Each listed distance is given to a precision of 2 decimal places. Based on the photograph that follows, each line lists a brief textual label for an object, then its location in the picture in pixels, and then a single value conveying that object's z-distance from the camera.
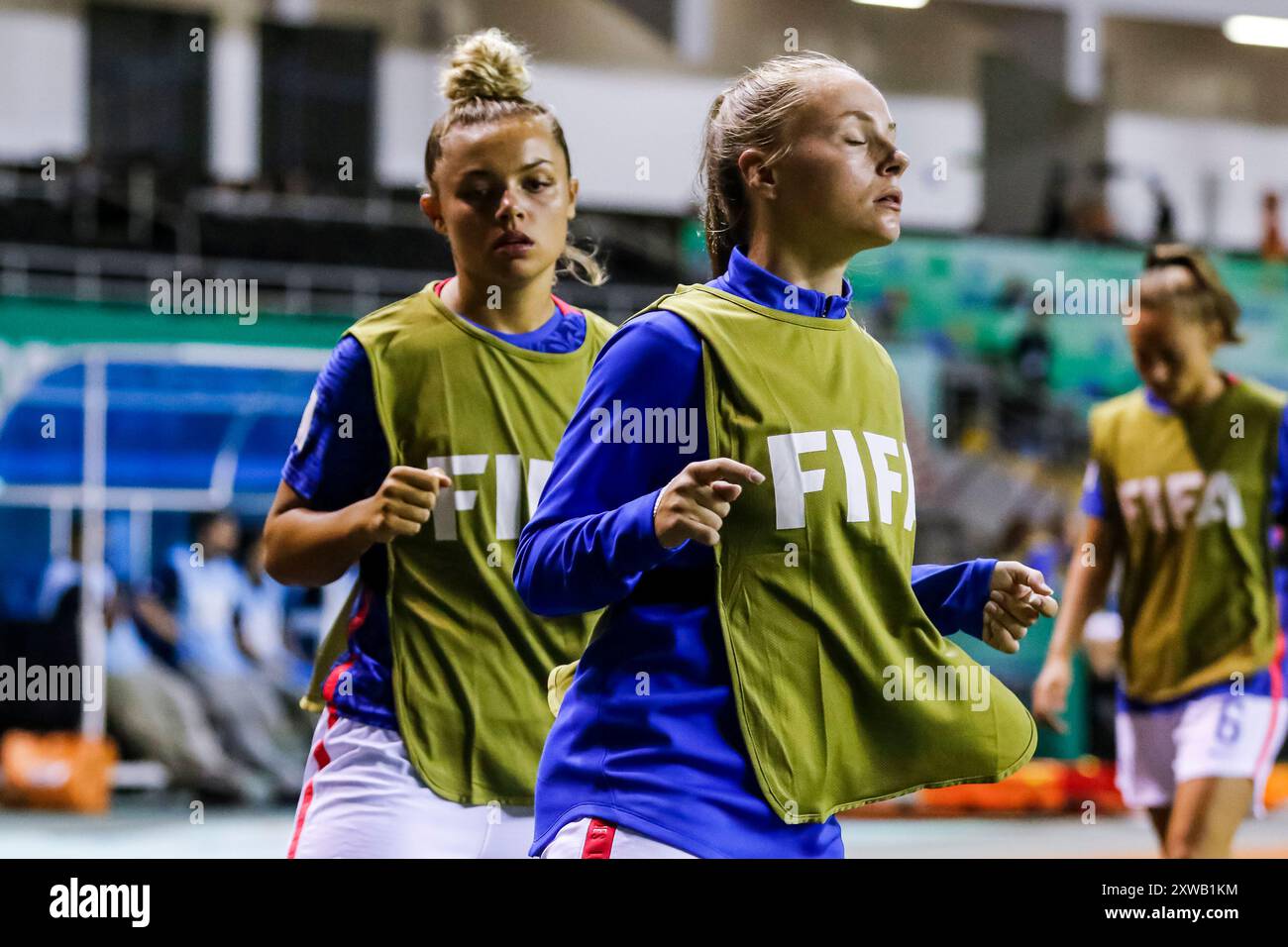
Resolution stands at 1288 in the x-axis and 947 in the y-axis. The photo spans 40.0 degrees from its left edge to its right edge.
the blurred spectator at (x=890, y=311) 13.66
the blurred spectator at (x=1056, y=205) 14.62
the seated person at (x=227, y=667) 11.08
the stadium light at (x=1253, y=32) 17.30
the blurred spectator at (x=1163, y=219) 14.41
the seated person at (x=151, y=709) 10.95
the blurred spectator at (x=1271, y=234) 14.57
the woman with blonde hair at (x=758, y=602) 2.38
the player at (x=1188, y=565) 4.83
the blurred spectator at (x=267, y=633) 11.25
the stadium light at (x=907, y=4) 17.41
